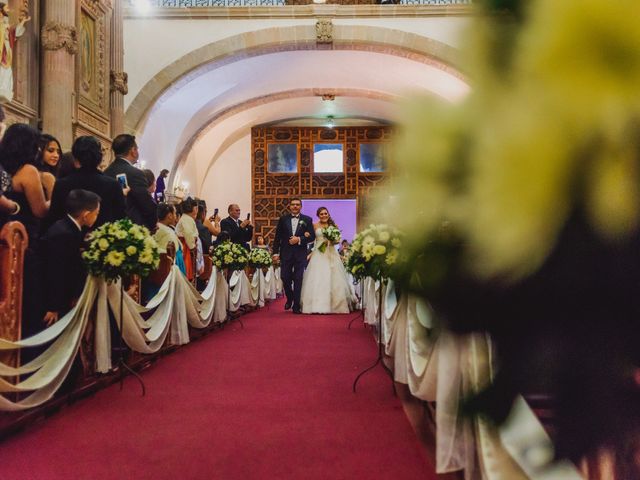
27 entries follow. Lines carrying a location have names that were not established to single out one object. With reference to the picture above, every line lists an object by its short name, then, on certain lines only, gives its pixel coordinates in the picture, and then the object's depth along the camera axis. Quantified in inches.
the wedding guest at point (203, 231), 324.8
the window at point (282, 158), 803.4
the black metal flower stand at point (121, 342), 154.1
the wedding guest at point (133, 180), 193.9
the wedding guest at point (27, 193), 138.2
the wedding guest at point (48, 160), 166.1
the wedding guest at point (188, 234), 278.1
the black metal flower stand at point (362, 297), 328.5
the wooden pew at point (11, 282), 119.1
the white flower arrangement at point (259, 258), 398.3
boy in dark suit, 143.0
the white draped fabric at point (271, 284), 522.3
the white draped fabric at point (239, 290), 336.5
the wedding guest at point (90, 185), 155.9
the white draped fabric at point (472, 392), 16.1
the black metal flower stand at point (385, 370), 148.7
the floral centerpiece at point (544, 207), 14.4
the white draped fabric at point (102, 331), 122.1
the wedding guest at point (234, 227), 401.1
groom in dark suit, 391.5
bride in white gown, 381.1
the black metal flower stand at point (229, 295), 308.8
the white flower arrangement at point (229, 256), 291.6
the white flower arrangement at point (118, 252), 145.9
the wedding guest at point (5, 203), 118.3
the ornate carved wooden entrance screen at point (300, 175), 796.0
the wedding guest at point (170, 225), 235.7
